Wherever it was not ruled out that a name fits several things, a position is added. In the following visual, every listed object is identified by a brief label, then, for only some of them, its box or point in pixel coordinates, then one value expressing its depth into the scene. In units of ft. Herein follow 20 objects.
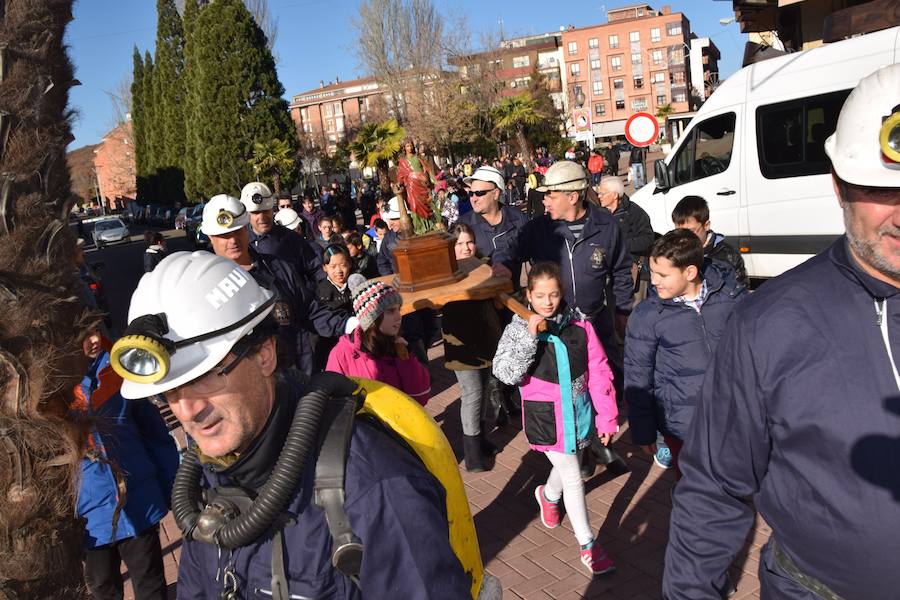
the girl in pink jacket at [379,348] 13.70
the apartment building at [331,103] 377.30
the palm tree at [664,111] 146.10
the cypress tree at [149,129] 189.47
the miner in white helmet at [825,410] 5.62
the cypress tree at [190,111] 109.19
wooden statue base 15.35
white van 25.26
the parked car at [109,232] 122.62
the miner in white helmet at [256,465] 4.91
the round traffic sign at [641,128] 39.04
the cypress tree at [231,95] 101.24
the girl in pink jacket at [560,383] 13.43
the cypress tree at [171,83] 162.30
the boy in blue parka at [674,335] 12.41
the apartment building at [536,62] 263.72
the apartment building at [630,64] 311.68
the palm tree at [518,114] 80.53
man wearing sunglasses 22.20
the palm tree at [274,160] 94.53
